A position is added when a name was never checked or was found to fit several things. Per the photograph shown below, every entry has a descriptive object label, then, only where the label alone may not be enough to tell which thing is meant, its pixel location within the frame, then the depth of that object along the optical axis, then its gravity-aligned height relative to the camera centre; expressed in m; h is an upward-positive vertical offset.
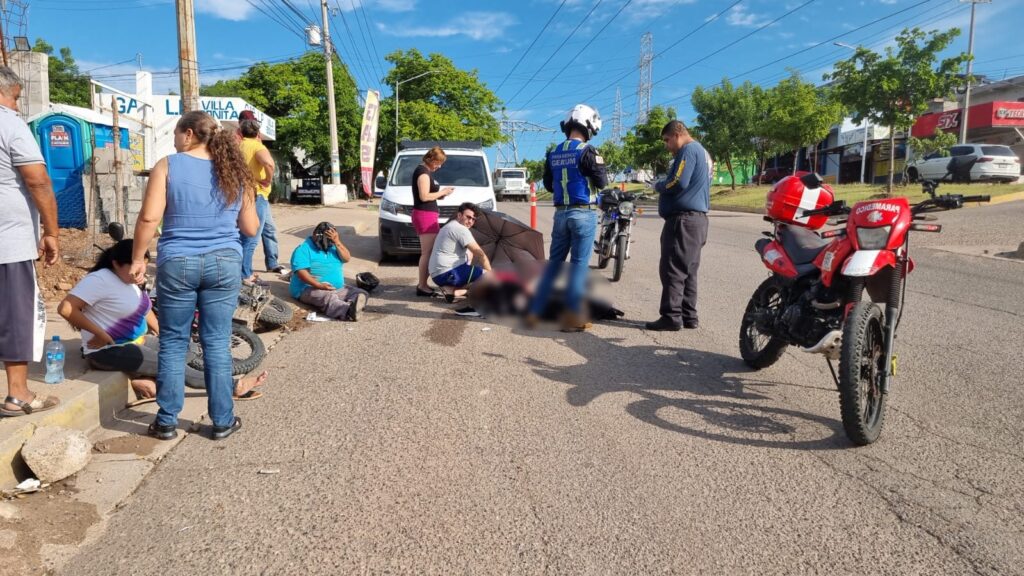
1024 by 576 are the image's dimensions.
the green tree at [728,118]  33.38 +4.34
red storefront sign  32.62 +4.47
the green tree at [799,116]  29.55 +3.95
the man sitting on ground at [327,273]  6.68 -0.74
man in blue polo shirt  5.71 -0.10
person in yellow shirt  7.14 +0.35
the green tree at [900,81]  20.72 +3.95
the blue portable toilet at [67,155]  11.89 +0.74
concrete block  3.15 -1.22
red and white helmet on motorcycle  4.52 +0.02
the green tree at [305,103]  33.28 +5.05
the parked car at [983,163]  22.62 +1.50
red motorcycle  3.50 -0.48
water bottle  4.02 -1.01
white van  9.88 +0.23
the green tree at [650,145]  39.38 +3.52
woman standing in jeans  3.42 -0.26
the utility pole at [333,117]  23.93 +3.10
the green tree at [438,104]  43.78 +6.86
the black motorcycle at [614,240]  7.63 -0.44
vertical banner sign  25.19 +2.41
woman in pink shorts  6.11 -0.04
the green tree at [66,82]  45.75 +8.16
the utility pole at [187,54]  8.36 +1.81
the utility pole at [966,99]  29.33 +4.69
